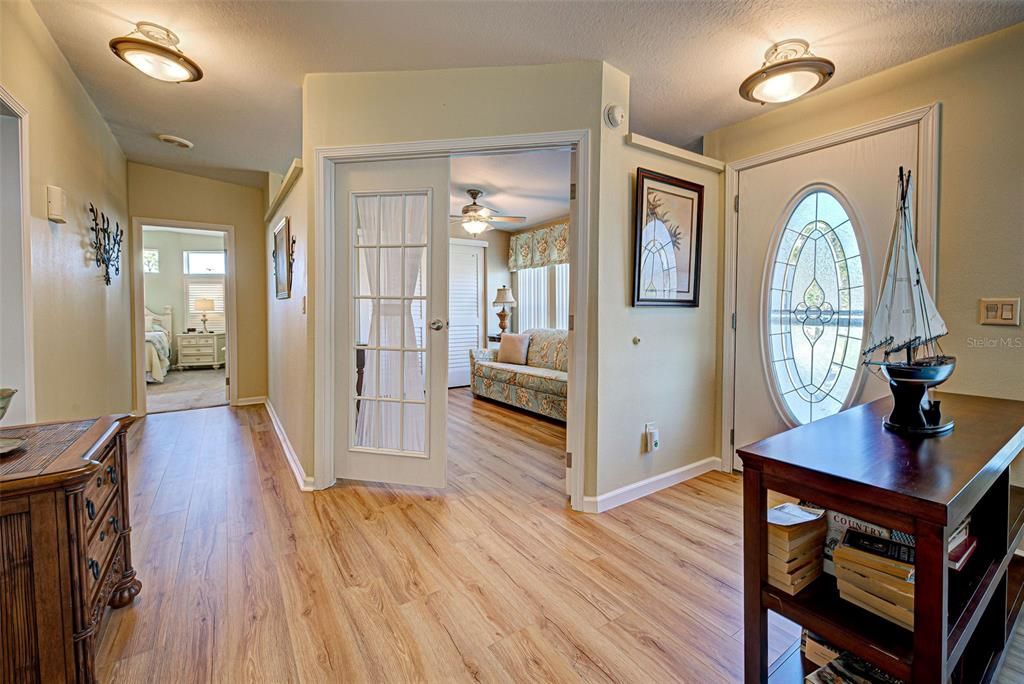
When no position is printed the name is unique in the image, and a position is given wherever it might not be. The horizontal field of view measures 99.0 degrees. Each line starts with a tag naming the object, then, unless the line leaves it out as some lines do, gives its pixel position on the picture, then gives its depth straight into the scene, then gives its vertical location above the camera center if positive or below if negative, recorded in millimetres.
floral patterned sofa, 4219 -565
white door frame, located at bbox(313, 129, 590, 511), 2332 +295
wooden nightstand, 7844 -489
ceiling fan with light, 4375 +1084
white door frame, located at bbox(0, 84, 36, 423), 1858 +192
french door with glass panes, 2535 +26
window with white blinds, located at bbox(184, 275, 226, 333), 8172 +474
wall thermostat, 2131 +585
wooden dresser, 988 -571
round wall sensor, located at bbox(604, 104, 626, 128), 2311 +1107
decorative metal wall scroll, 3059 +598
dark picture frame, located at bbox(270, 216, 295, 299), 3236 +517
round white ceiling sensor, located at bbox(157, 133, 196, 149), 3559 +1506
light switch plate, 1939 +65
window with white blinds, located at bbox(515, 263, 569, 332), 5844 +372
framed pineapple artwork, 2490 +506
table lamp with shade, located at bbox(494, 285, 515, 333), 6043 +287
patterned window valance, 5555 +1025
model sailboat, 1255 -20
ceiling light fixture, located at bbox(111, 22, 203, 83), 1906 +1197
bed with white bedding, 6288 -321
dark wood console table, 841 -444
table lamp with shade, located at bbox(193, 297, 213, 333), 8109 +329
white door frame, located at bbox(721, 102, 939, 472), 2127 +669
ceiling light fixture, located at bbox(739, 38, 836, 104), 1936 +1141
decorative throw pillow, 5234 -303
